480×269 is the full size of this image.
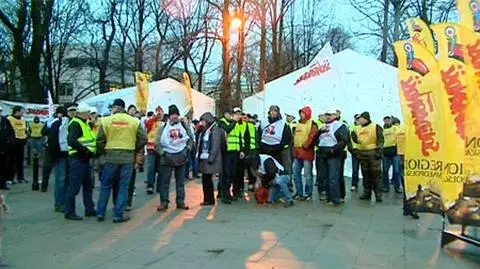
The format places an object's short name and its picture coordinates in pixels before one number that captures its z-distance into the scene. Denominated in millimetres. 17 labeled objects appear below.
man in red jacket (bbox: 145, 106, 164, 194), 12336
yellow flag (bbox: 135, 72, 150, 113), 20953
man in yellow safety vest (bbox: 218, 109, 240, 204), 11125
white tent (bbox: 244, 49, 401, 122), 16859
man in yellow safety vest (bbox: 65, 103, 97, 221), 8758
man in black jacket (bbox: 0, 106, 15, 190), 12891
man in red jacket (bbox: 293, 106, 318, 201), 11477
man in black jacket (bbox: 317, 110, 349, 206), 10664
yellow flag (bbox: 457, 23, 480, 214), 6512
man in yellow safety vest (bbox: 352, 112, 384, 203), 11477
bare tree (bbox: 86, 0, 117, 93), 38031
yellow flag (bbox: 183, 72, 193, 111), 23859
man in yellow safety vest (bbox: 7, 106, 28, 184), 14117
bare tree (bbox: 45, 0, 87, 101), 33938
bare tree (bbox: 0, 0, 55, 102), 26141
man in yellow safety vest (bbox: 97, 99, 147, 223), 8656
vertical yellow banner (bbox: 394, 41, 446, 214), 7383
